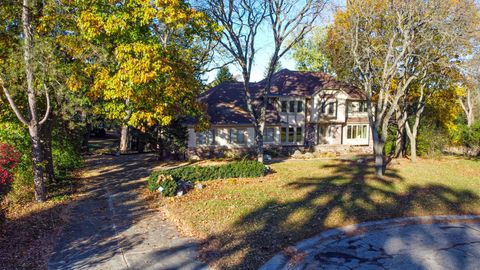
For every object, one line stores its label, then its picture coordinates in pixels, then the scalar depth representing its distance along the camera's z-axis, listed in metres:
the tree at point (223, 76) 49.72
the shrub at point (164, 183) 15.53
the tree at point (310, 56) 46.06
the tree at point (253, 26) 22.55
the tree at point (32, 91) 13.43
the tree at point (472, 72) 19.98
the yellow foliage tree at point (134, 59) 14.13
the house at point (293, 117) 29.81
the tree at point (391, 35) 19.08
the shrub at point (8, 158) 10.94
